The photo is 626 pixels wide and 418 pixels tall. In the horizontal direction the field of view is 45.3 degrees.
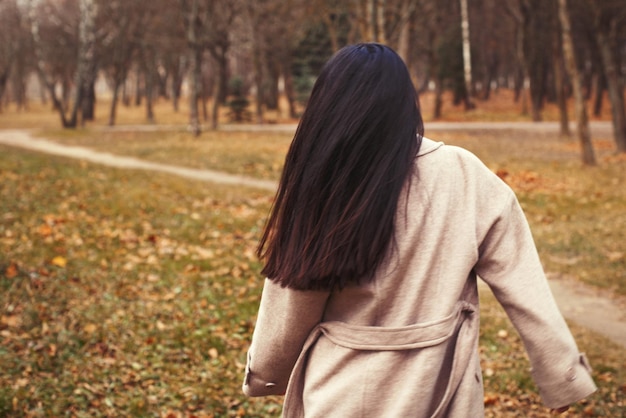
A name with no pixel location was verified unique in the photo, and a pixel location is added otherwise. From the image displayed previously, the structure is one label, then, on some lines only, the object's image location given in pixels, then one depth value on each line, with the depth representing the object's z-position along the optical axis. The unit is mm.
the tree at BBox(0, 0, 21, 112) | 53169
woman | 1960
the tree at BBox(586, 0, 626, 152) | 19750
